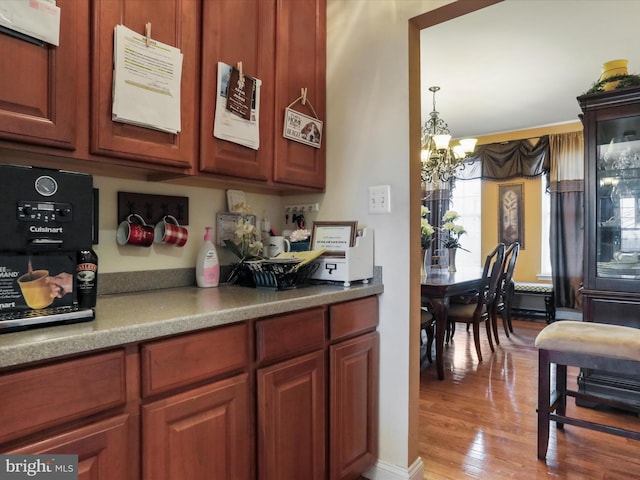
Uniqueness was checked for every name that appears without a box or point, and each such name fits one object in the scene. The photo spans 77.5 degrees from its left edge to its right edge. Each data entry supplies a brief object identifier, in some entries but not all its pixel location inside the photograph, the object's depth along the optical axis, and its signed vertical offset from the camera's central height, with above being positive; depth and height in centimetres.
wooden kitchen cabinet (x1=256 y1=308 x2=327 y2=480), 126 -52
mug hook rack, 151 +15
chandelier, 385 +93
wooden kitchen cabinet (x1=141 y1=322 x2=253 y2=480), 100 -44
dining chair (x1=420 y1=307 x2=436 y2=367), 312 -67
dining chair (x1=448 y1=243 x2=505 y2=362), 342 -55
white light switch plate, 175 +20
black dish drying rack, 155 -12
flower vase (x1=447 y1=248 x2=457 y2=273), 399 -16
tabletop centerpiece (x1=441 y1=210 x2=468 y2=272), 392 +3
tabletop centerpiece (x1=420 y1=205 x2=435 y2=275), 359 +9
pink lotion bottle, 166 -9
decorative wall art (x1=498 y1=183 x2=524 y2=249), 539 +43
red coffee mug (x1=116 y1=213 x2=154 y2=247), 148 +4
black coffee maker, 90 +0
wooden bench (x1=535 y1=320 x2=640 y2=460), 183 -52
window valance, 518 +115
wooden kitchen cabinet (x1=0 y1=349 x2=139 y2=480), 78 -36
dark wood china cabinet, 255 +23
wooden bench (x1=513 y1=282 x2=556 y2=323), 501 -61
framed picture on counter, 169 +4
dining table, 304 -41
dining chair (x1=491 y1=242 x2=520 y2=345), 396 -55
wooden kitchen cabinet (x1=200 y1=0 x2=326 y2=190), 145 +72
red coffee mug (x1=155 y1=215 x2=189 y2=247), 159 +4
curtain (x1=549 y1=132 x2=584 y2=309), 491 +36
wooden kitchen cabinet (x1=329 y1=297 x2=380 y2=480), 153 -58
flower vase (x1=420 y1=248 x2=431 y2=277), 383 -25
